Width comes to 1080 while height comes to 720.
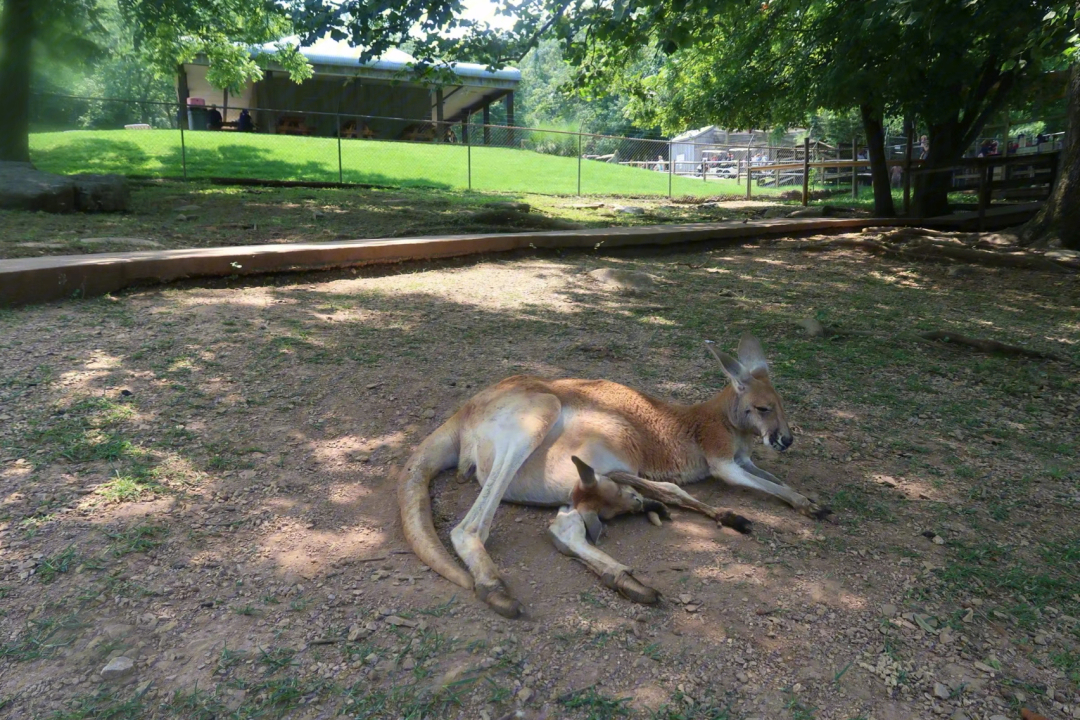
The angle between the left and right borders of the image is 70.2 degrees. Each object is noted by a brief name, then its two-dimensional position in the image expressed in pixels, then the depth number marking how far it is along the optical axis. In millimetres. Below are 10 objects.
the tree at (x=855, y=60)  7786
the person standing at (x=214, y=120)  27894
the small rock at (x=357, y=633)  2680
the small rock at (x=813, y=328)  6711
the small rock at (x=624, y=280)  8266
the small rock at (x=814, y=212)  16453
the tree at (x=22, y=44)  12977
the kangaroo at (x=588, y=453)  3240
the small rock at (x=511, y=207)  12447
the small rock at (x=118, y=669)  2430
